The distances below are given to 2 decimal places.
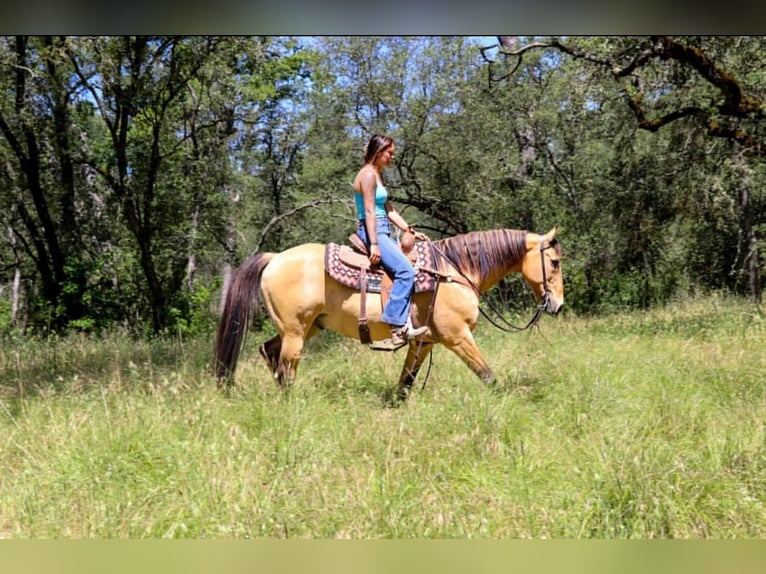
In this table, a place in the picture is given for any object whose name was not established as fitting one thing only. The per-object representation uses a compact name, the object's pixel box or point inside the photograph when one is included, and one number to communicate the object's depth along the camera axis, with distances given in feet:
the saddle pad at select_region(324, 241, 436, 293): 14.39
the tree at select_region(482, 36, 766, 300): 23.64
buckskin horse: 14.78
